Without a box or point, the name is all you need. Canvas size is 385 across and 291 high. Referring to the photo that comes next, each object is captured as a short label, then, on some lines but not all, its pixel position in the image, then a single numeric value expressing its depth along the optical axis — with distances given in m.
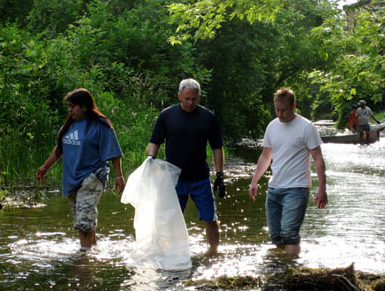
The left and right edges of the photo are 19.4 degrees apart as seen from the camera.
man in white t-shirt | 11.04
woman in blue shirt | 11.67
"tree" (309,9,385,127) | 21.08
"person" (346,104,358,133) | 47.83
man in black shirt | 11.53
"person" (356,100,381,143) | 46.45
